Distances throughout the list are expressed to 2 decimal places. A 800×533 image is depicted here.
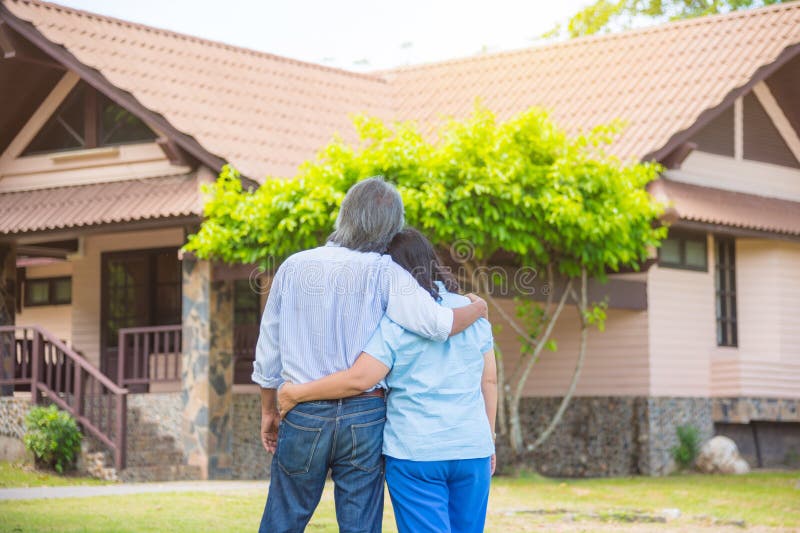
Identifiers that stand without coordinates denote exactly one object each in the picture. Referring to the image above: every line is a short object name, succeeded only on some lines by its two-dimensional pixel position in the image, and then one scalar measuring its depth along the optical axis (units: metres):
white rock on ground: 16.30
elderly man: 4.52
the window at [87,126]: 16.77
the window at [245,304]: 17.41
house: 15.39
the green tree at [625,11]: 30.09
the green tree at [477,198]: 13.26
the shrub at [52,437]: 14.71
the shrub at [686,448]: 16.39
